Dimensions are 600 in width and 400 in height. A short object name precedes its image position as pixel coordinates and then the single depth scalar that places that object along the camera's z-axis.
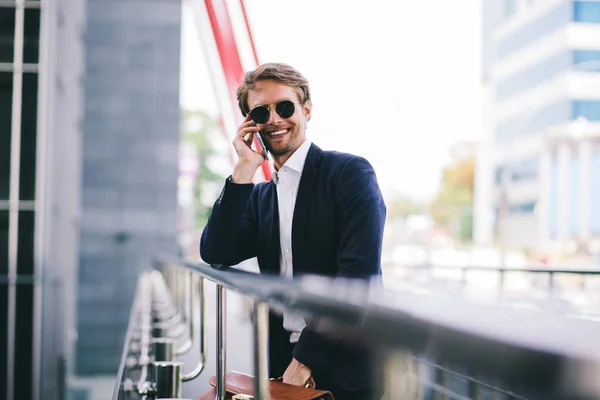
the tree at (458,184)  52.06
